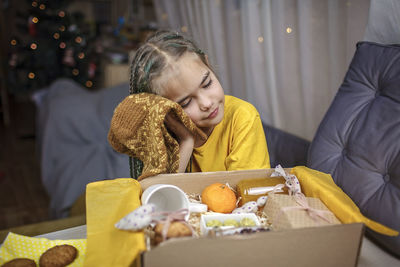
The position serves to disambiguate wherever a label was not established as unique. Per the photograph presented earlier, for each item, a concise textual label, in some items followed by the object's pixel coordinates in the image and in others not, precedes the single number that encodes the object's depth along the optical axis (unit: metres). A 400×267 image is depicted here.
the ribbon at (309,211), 0.58
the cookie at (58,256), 0.63
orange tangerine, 0.68
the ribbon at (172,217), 0.54
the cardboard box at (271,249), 0.47
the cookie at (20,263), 0.63
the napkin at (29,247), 0.66
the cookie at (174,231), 0.53
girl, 0.71
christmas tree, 3.38
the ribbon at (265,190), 0.68
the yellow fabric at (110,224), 0.52
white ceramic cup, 0.61
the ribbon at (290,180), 0.66
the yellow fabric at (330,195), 0.55
